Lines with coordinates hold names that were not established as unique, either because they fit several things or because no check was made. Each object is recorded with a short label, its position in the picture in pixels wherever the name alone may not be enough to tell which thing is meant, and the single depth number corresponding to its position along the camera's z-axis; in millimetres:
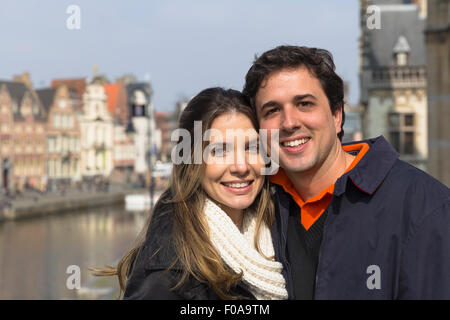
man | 2277
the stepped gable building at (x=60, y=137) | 47625
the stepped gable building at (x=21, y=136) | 42344
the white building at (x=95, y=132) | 51884
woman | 2434
